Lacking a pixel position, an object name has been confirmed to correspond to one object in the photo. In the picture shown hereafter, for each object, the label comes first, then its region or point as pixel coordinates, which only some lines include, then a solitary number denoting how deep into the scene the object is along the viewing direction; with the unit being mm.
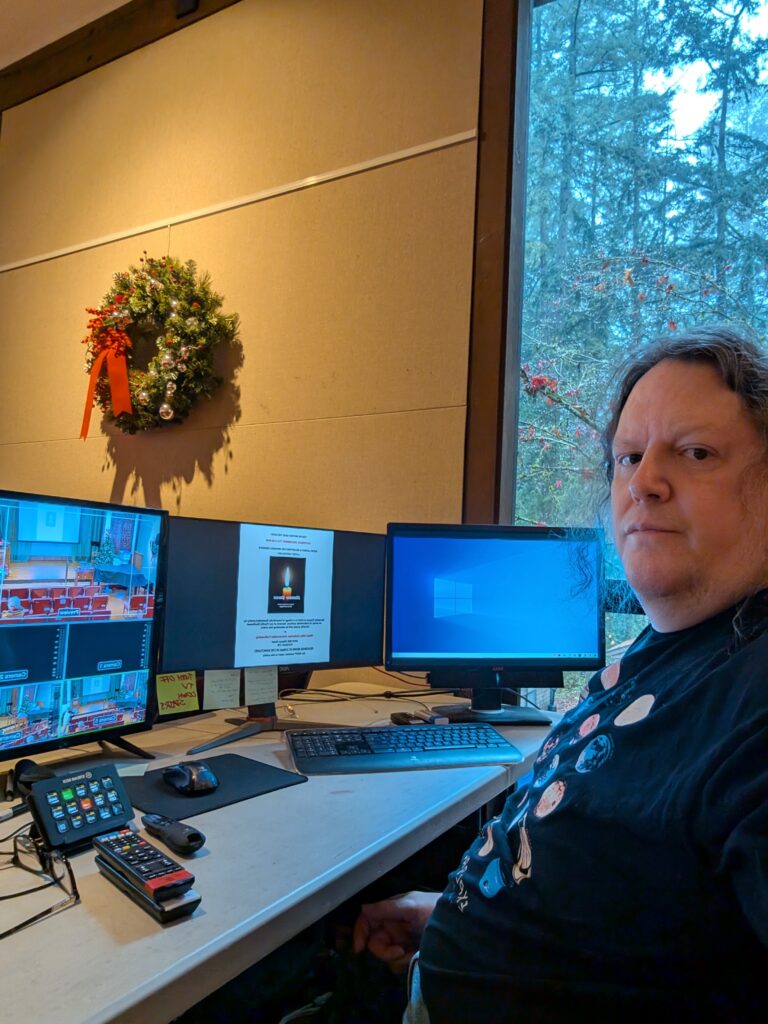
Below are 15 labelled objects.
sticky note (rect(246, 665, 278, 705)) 1528
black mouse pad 1071
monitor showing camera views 1093
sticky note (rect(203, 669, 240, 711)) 1470
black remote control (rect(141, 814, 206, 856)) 902
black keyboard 1294
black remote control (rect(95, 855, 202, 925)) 744
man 597
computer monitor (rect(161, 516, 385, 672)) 1451
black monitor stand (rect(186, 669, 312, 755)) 1453
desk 636
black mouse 1126
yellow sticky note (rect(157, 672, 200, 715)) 1369
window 1839
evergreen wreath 2598
